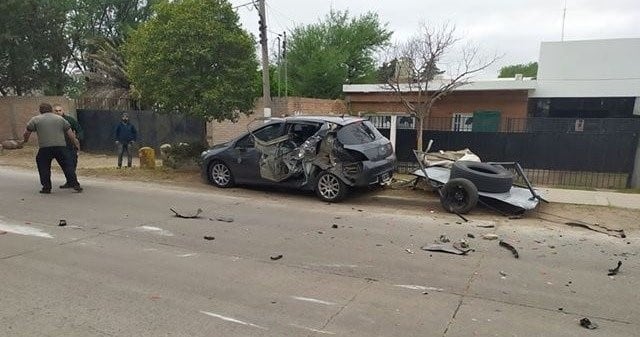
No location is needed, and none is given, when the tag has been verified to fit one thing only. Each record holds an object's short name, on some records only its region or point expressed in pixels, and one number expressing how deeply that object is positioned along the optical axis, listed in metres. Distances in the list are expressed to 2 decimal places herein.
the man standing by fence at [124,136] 13.95
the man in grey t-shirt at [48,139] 9.49
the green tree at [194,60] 11.55
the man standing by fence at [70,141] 10.23
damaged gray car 9.24
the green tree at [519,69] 65.74
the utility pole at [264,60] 14.65
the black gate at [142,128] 17.41
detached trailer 8.26
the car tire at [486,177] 8.46
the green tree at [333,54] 28.38
